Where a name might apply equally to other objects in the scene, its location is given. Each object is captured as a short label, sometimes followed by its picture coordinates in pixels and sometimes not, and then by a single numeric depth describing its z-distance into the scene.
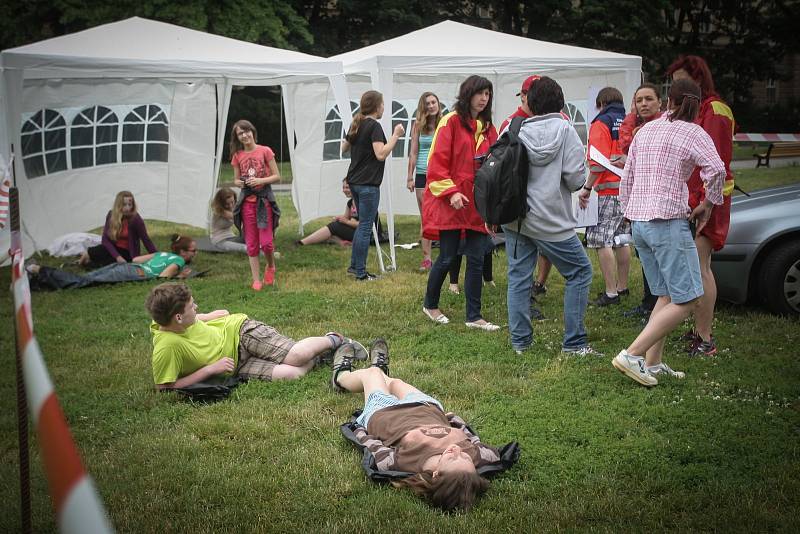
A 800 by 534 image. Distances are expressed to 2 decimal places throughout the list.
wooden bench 21.39
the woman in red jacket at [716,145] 5.51
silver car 6.74
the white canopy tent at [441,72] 10.00
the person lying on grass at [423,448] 3.66
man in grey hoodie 5.61
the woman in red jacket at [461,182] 6.34
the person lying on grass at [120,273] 9.11
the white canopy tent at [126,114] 9.21
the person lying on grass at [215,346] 5.11
